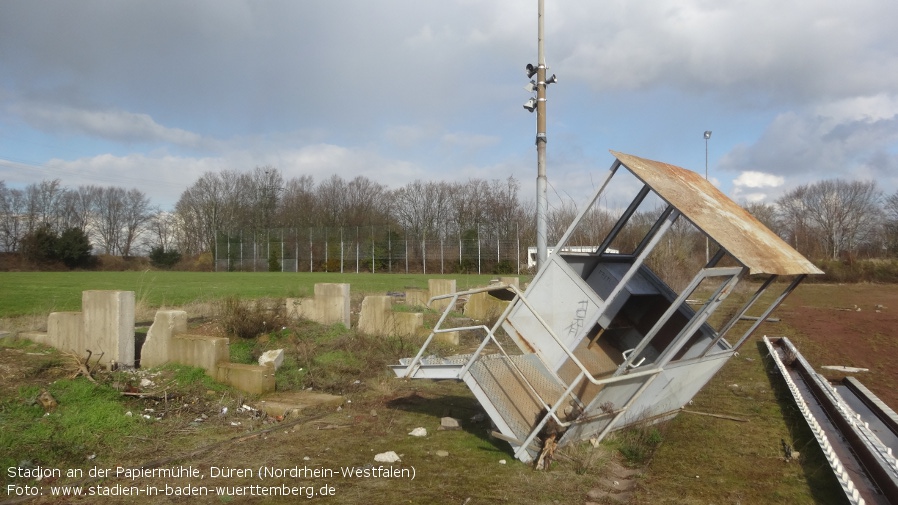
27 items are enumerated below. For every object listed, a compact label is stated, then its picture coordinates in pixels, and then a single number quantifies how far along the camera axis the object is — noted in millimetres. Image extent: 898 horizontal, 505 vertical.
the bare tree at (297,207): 62938
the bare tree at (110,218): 70750
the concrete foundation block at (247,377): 8102
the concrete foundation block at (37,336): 9172
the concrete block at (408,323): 12023
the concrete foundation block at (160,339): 8695
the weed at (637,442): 5961
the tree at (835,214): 59406
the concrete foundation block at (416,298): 16828
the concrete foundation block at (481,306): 15406
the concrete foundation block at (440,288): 16578
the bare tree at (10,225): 62031
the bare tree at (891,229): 51550
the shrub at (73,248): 55125
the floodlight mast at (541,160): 10711
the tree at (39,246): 53625
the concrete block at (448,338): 12220
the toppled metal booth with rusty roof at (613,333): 5391
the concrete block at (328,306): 12289
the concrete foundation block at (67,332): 8688
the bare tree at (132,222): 71875
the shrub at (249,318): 10281
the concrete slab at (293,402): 7430
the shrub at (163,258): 63000
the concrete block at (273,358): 9125
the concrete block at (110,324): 8398
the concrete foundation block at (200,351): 8375
